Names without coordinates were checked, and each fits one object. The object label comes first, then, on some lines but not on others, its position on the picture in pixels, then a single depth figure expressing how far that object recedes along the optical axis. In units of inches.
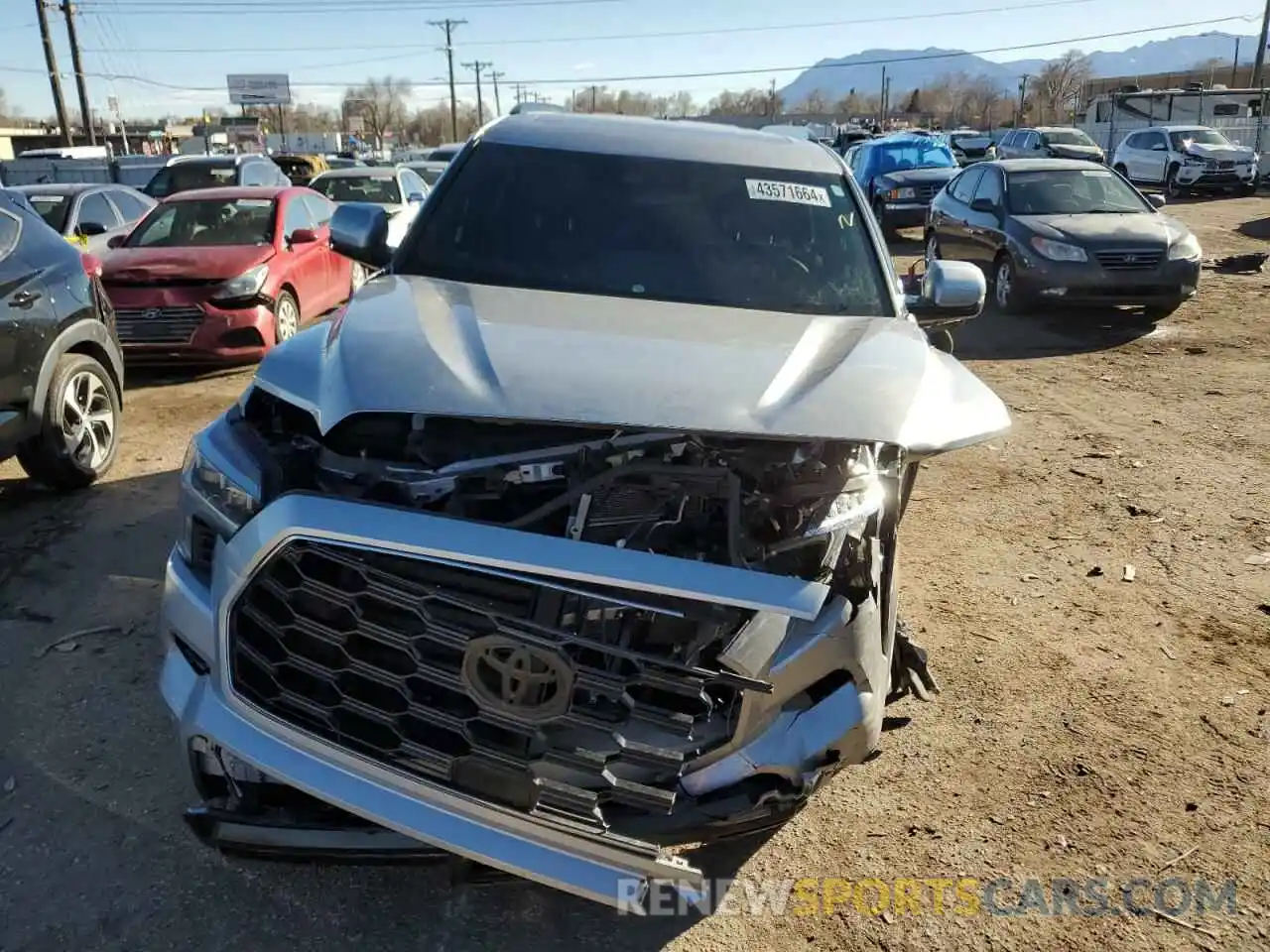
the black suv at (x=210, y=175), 574.2
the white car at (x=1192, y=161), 992.2
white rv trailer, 1239.5
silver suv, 79.8
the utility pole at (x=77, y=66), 1412.4
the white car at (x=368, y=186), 534.0
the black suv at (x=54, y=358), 193.0
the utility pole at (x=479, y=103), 3401.3
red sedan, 312.0
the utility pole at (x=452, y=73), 3029.3
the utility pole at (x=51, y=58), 1332.4
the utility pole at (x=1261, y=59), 1811.0
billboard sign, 2765.7
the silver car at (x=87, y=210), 387.5
